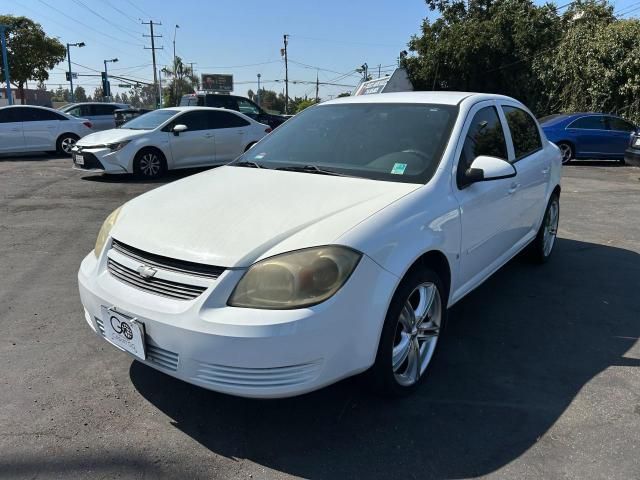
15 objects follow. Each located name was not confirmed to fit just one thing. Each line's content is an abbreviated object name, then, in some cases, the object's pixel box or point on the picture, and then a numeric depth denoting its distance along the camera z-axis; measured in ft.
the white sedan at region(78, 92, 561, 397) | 7.40
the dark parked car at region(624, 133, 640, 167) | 34.86
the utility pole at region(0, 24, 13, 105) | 102.53
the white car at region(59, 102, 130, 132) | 60.32
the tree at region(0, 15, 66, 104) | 123.95
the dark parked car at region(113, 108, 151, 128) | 60.59
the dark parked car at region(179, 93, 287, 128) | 50.24
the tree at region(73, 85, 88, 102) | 420.77
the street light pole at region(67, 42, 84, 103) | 175.34
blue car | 46.24
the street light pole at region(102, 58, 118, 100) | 180.87
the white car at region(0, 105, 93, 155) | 44.80
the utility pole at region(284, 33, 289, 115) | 208.03
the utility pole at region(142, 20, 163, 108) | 194.42
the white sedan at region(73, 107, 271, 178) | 32.60
